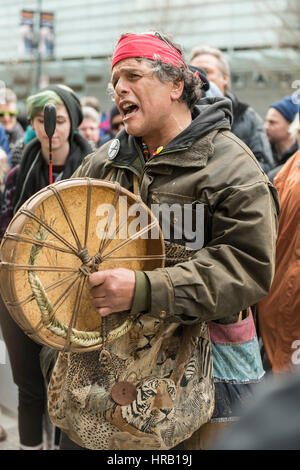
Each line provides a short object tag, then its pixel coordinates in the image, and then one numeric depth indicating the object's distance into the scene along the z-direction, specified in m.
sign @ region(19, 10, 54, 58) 21.44
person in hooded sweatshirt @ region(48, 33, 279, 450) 2.10
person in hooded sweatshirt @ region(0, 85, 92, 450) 3.42
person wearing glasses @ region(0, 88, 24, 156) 6.86
